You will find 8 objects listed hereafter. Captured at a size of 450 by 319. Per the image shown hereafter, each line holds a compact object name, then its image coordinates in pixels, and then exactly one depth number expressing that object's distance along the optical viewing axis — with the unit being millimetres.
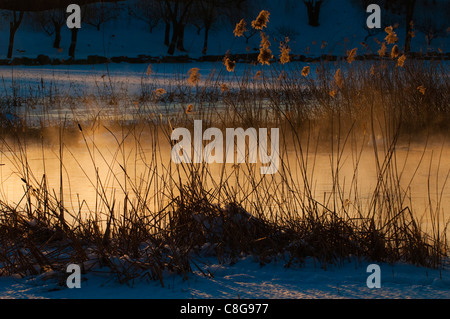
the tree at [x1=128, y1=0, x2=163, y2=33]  25734
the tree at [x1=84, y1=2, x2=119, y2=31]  24438
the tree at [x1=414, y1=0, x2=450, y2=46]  25594
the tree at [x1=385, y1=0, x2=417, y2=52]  27403
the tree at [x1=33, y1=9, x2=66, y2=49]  20661
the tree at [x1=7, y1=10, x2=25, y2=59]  16594
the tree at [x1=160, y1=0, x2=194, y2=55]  19725
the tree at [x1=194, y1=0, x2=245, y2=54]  21311
